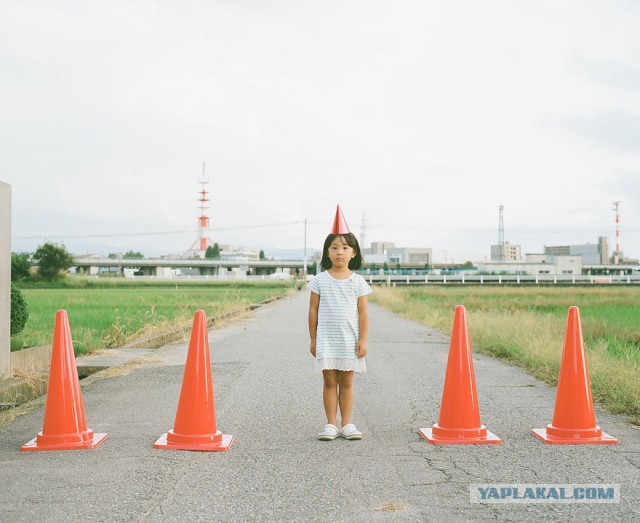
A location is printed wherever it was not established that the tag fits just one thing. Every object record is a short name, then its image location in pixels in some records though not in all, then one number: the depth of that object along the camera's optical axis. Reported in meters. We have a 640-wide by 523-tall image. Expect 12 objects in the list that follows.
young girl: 5.12
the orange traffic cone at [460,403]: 5.10
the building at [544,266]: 123.19
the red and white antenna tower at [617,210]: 104.61
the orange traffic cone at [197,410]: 4.90
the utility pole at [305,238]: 93.75
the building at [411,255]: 168.88
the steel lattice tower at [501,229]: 119.56
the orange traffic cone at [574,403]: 5.06
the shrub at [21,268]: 73.19
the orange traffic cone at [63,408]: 4.88
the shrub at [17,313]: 8.80
